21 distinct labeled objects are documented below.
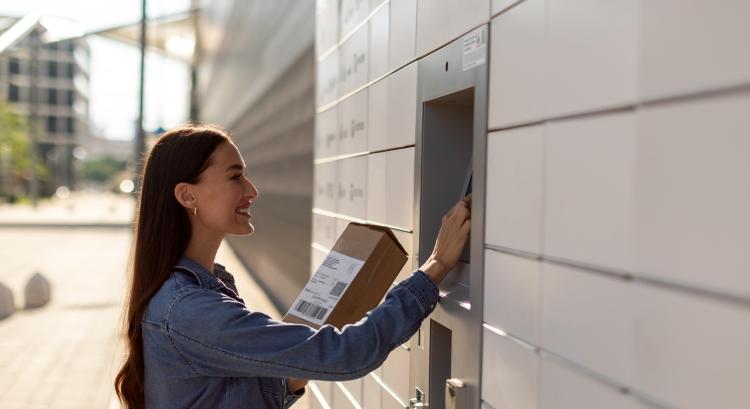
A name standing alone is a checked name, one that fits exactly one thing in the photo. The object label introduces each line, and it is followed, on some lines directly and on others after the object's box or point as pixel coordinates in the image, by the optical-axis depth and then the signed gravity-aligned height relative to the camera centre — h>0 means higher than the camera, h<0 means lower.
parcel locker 2.14 -0.03
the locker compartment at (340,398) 3.79 -1.04
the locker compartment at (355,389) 3.57 -0.93
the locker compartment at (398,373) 2.83 -0.68
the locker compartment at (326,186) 4.21 +0.04
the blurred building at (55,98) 79.31 +9.46
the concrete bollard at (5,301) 9.60 -1.46
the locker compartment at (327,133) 4.21 +0.34
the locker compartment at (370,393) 3.26 -0.86
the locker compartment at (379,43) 3.17 +0.64
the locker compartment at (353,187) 3.50 +0.03
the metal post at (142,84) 13.54 +1.83
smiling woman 1.89 -0.31
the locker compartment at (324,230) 4.18 -0.22
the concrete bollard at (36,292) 10.50 -1.45
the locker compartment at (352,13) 3.58 +0.87
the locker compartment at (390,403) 2.88 -0.80
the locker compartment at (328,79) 4.24 +0.65
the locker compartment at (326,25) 4.33 +0.99
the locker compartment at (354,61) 3.56 +0.64
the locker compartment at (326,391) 4.28 -1.13
